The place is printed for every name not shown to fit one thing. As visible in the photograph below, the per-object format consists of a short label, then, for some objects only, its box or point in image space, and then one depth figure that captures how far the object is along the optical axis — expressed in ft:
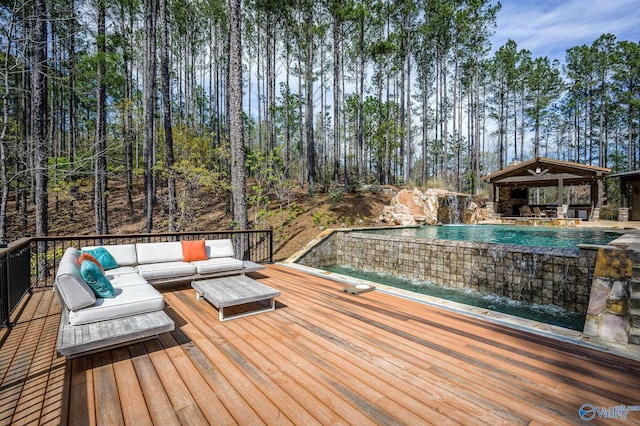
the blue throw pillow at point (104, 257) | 13.35
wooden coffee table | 10.40
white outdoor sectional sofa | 7.39
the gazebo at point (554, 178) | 43.91
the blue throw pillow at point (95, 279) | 9.12
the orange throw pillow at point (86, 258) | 10.43
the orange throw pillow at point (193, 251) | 15.96
